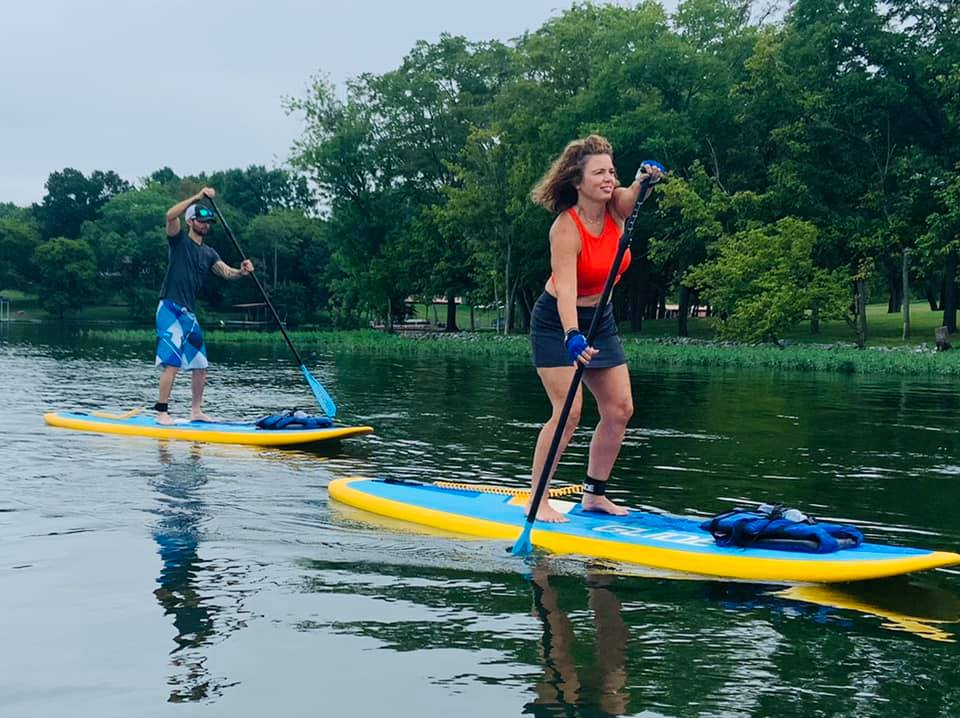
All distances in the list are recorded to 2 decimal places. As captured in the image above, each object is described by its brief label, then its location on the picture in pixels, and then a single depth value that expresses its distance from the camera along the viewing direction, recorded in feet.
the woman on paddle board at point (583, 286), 22.27
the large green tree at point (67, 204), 366.02
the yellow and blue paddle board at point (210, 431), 38.83
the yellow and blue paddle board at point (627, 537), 18.84
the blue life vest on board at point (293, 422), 39.91
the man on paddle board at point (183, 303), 40.55
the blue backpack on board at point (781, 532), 19.79
